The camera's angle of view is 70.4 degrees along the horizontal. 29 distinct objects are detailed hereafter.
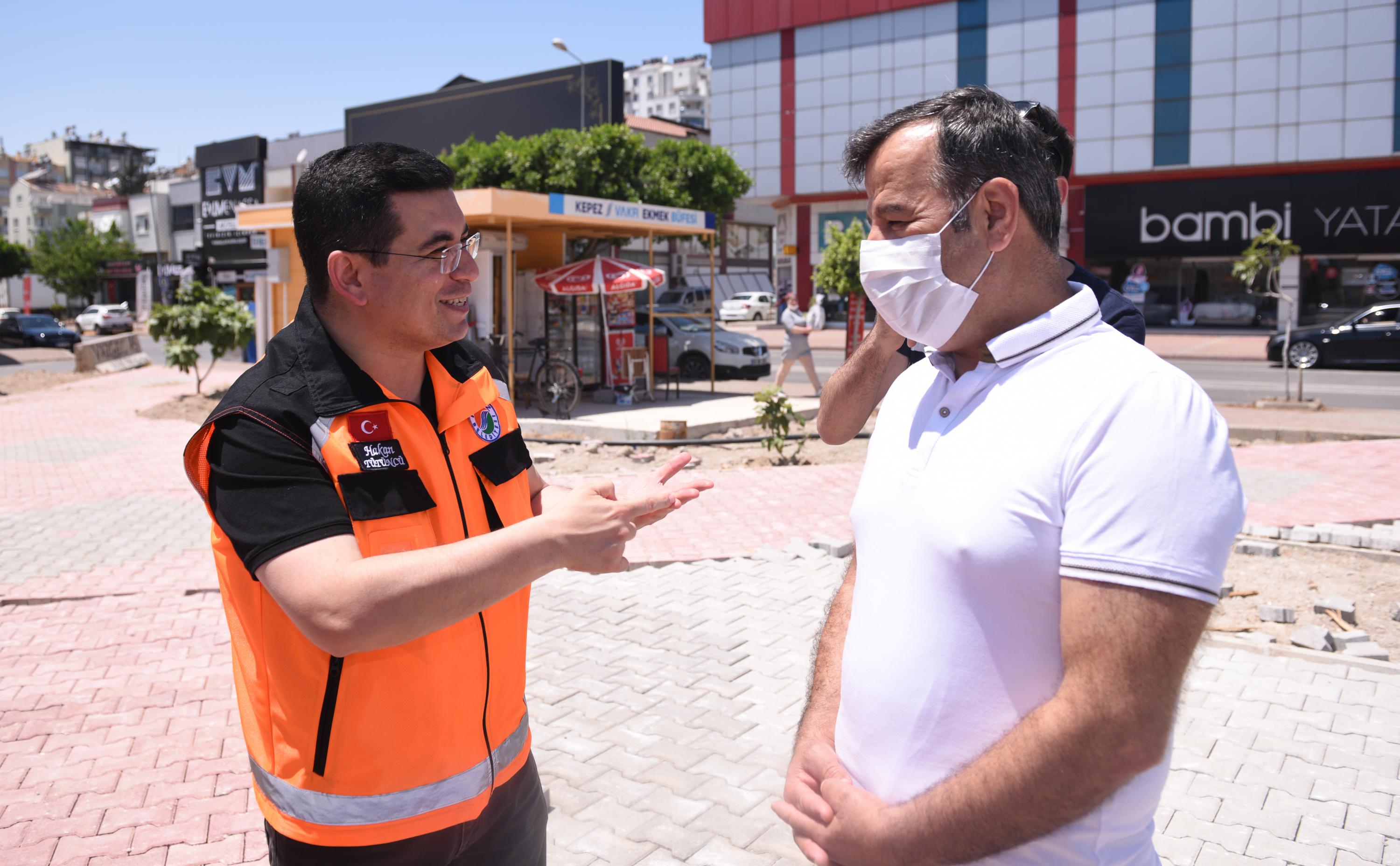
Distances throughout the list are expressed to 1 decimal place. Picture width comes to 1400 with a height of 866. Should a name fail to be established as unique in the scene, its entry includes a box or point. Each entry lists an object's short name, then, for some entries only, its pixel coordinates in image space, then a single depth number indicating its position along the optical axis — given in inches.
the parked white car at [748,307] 1809.8
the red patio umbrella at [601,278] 617.9
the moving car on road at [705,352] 855.1
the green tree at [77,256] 2655.0
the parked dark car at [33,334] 1667.1
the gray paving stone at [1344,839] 131.0
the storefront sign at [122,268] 2696.9
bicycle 596.1
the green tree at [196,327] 703.7
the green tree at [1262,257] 772.0
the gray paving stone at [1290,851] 130.3
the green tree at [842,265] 842.8
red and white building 1421.0
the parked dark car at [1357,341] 876.0
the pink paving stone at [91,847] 136.0
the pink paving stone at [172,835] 139.8
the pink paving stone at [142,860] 134.6
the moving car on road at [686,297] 1743.5
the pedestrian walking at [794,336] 650.8
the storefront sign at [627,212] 587.8
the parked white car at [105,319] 2009.1
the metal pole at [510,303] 579.8
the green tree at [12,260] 2330.2
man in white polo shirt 51.9
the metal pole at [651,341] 666.2
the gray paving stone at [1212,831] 135.1
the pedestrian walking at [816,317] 698.8
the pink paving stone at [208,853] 135.5
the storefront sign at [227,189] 1828.2
